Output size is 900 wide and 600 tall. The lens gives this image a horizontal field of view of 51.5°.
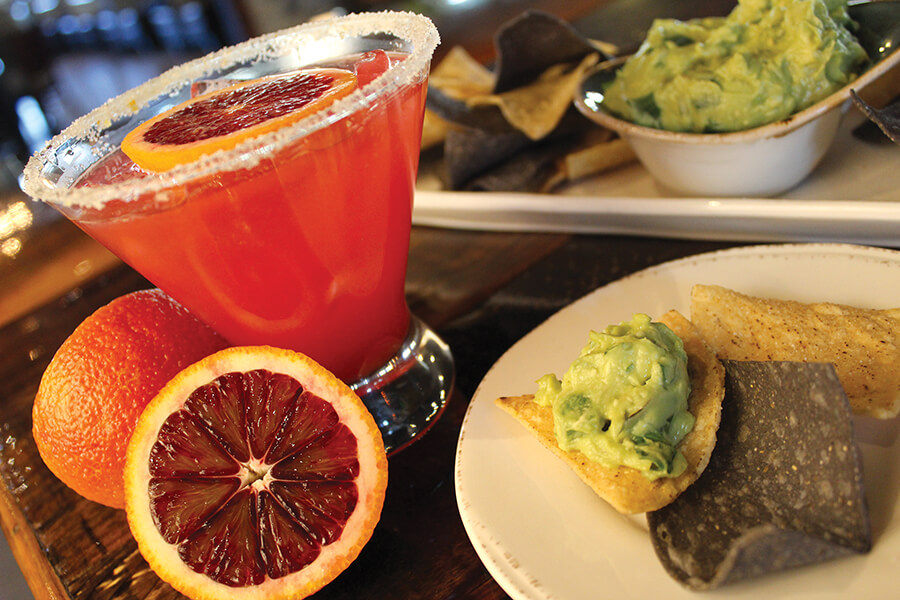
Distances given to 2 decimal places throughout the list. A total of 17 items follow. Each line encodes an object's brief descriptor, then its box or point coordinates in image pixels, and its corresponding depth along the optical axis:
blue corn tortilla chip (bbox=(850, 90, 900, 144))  0.29
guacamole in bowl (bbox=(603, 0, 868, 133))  0.33
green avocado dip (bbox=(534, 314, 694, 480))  0.24
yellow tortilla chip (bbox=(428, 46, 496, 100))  0.50
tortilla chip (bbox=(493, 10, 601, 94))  0.43
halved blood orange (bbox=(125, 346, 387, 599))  0.25
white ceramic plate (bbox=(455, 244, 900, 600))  0.21
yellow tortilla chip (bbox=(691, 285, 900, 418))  0.24
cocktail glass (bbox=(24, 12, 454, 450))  0.25
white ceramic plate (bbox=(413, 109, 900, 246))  0.32
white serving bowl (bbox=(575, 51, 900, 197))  0.33
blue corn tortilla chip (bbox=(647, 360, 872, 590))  0.20
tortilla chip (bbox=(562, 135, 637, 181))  0.40
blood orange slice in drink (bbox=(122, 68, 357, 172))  0.25
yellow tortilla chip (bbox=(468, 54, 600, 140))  0.41
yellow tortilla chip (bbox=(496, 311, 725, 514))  0.23
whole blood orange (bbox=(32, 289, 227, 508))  0.28
